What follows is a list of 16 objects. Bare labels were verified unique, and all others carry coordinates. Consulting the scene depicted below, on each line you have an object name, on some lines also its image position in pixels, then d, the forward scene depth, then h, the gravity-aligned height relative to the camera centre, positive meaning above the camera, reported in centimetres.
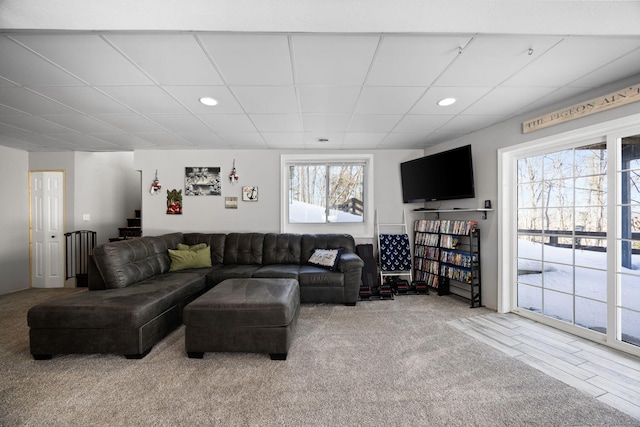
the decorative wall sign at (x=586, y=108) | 216 +100
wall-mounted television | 359 +56
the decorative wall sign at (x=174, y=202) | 468 +18
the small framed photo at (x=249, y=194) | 470 +33
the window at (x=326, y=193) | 488 +37
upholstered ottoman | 220 -101
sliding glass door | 232 -26
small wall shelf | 344 +2
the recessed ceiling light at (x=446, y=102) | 263 +117
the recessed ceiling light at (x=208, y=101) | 261 +117
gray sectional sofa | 220 -84
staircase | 521 -40
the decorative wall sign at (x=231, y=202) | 471 +18
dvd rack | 362 -70
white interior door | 462 -31
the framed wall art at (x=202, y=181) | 470 +58
